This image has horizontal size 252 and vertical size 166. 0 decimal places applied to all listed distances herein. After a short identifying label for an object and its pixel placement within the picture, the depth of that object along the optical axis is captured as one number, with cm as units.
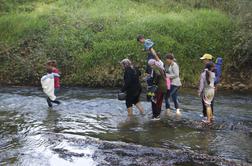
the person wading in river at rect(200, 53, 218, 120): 1088
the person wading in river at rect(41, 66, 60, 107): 1364
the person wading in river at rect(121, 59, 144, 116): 1169
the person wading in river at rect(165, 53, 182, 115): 1226
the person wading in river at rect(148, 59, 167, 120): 1139
